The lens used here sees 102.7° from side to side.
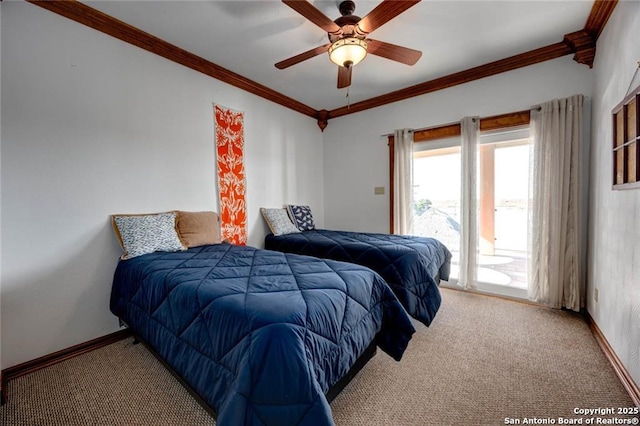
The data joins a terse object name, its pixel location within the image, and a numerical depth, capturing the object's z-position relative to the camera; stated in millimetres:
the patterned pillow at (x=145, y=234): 2066
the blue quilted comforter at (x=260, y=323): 911
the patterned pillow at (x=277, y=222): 3406
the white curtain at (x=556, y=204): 2477
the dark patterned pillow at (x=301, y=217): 3764
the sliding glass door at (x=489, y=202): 2961
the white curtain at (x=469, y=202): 3057
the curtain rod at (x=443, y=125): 2695
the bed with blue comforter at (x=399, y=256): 2150
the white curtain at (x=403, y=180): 3561
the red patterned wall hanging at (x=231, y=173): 2996
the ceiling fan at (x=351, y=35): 1656
